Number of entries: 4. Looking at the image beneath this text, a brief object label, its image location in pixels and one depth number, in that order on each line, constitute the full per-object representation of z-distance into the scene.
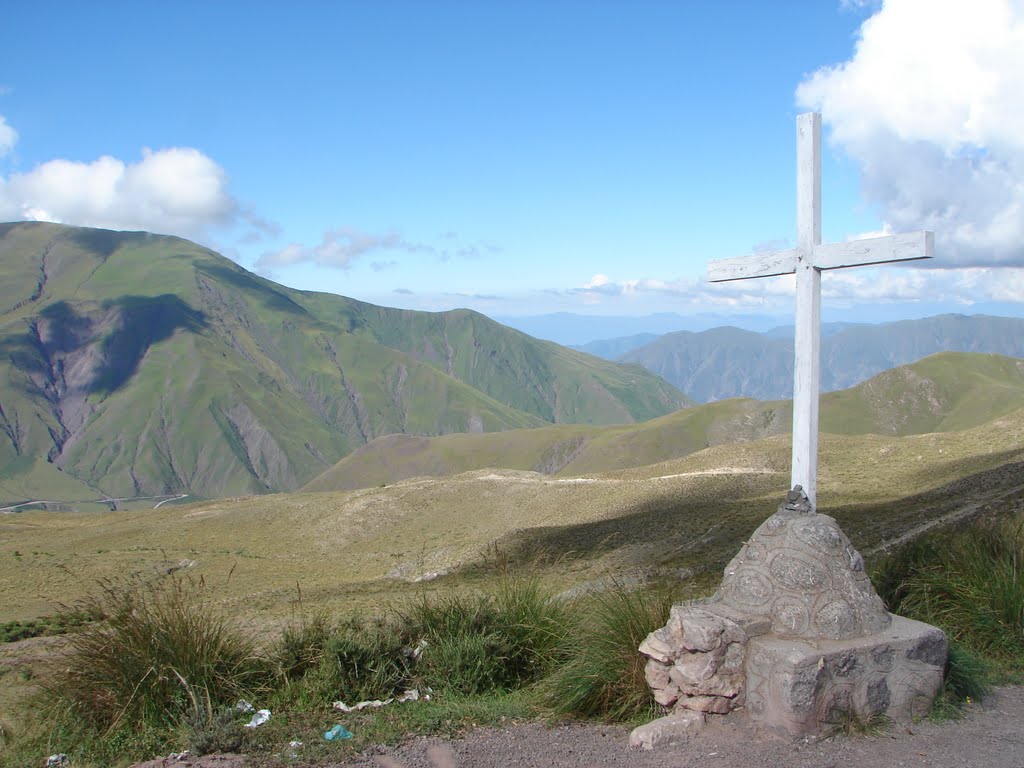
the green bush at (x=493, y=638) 7.09
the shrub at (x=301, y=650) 7.12
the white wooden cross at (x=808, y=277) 7.24
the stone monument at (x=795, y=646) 5.55
